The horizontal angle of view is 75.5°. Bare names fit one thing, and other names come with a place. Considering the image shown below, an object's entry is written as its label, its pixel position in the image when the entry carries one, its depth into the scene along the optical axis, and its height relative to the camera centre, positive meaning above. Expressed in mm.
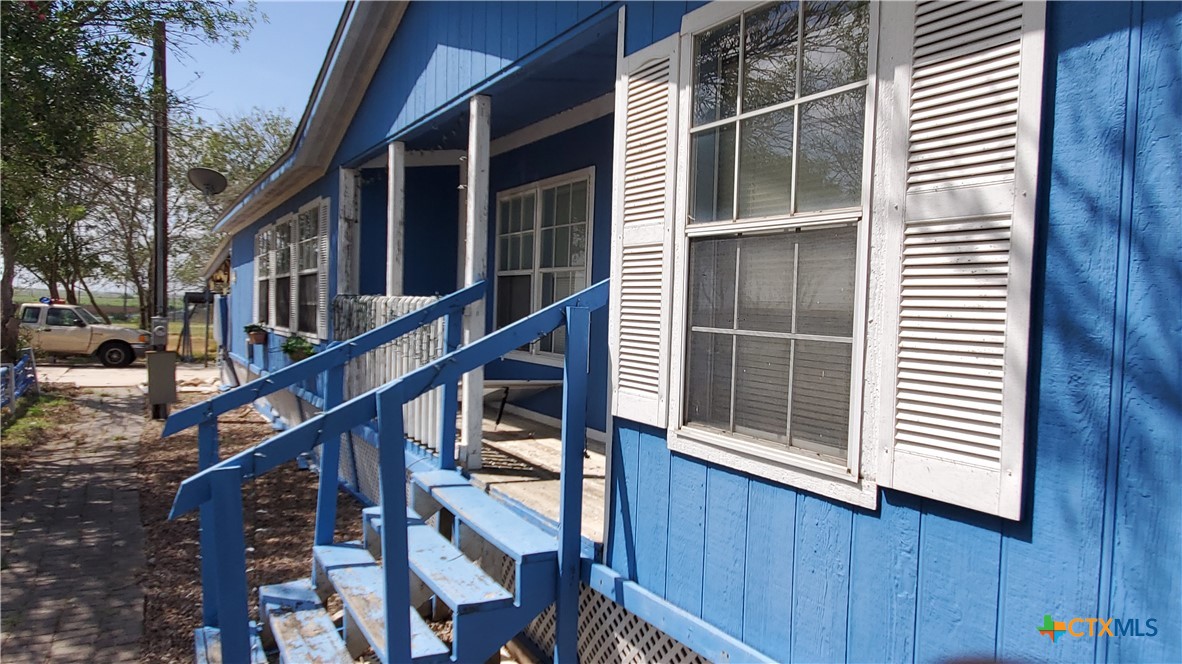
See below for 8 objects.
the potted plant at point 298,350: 7711 -576
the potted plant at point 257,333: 10367 -568
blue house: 1613 -196
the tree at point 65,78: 5887 +1742
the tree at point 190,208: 25578 +3081
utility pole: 10297 -524
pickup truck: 19172 -1171
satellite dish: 9625 +1408
